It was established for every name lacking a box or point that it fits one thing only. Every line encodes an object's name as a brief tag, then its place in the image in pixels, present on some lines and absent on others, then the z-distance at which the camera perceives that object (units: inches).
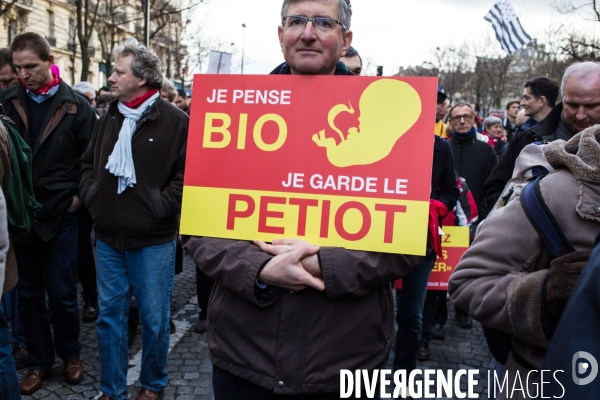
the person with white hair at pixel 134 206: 129.6
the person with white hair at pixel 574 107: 109.2
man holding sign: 70.6
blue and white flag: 532.4
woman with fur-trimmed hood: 62.6
